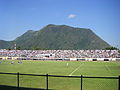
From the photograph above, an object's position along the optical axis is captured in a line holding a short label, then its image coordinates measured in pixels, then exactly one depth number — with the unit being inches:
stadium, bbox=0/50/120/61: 2153.4
